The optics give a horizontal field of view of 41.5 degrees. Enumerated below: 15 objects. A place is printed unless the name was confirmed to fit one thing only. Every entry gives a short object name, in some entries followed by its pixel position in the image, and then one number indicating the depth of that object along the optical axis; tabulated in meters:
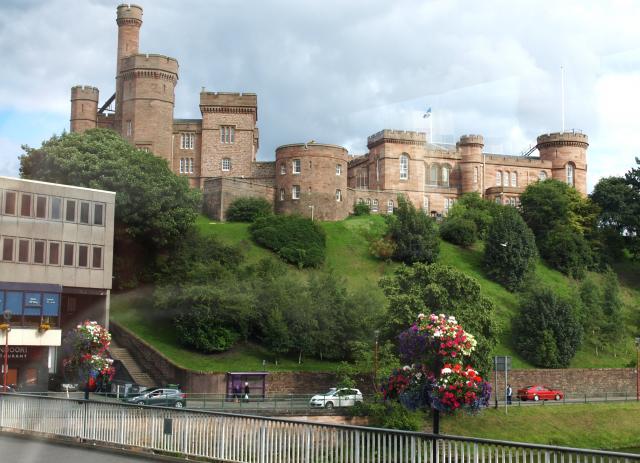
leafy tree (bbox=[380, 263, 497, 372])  46.28
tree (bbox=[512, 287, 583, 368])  57.19
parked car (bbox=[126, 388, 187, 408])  37.34
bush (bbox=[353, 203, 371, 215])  79.06
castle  76.25
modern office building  46.06
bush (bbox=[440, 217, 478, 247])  75.25
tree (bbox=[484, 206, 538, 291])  68.38
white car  42.38
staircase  47.97
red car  52.59
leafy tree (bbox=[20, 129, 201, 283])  56.66
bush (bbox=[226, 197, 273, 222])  72.75
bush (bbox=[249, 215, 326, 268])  65.06
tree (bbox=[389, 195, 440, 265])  68.69
